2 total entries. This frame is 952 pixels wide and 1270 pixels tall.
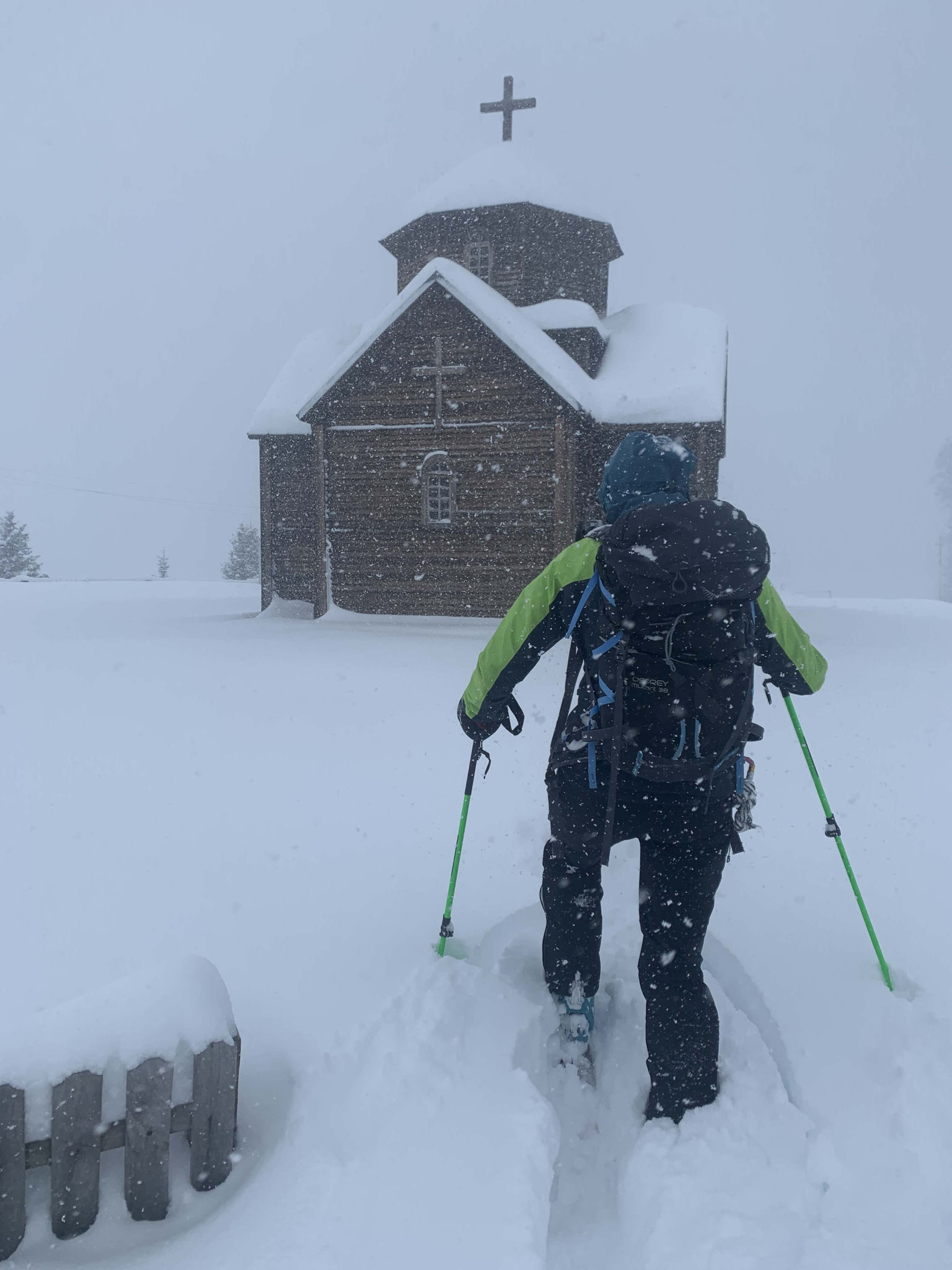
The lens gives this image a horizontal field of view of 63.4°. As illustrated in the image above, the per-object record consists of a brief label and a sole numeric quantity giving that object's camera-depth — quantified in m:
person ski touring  2.29
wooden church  13.69
